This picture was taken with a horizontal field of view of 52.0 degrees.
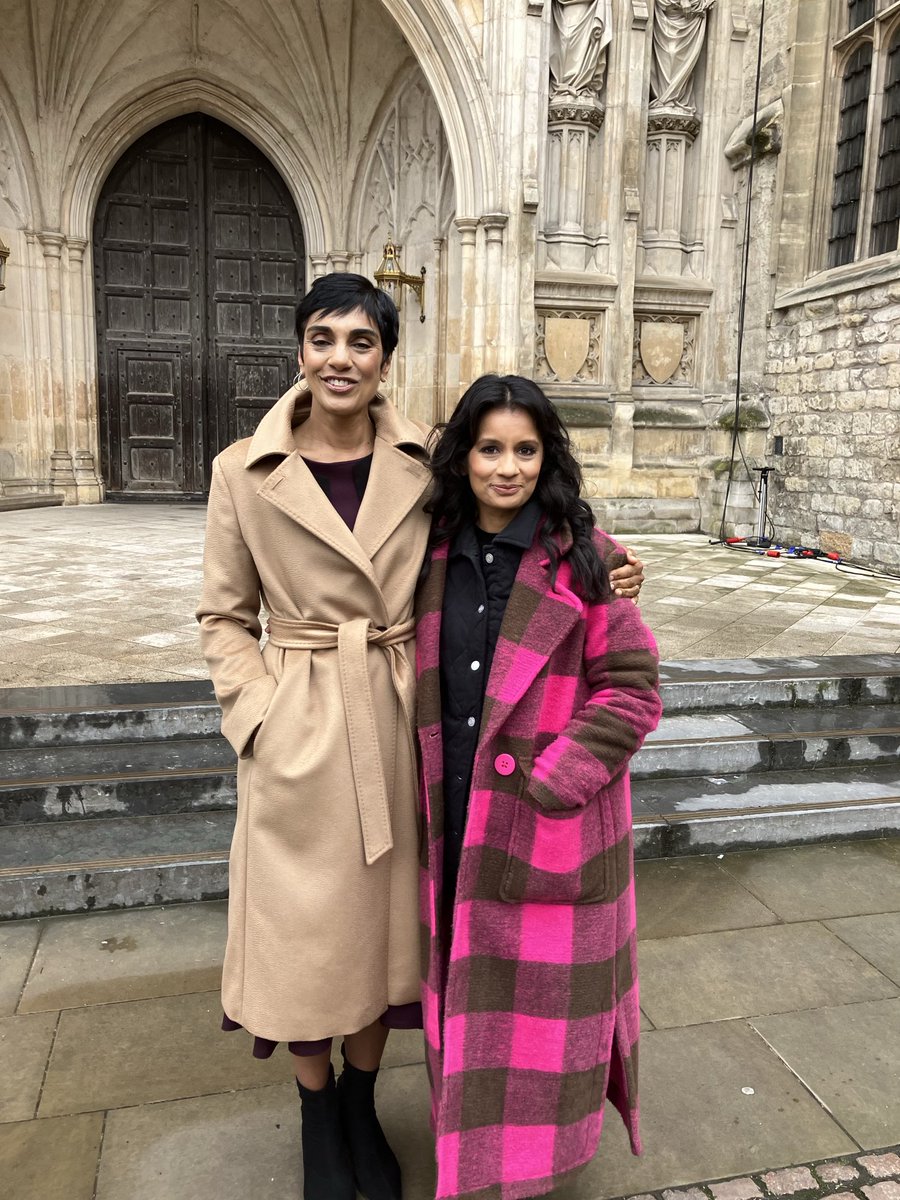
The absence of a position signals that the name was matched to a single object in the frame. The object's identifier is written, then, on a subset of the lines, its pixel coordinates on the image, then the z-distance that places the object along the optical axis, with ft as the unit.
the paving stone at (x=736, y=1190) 5.85
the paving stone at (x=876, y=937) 8.61
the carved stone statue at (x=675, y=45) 32.14
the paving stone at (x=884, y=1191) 5.82
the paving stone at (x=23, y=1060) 6.57
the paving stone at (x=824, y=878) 9.68
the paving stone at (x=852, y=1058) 6.55
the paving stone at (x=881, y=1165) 6.03
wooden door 41.27
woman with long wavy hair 4.96
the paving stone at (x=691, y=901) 9.25
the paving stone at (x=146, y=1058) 6.73
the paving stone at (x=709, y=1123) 6.06
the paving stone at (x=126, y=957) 7.97
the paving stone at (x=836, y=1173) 5.97
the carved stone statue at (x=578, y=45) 30.55
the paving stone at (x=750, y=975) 7.89
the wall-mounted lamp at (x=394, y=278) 35.83
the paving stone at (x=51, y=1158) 5.84
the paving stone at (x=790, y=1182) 5.88
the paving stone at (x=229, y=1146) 5.91
